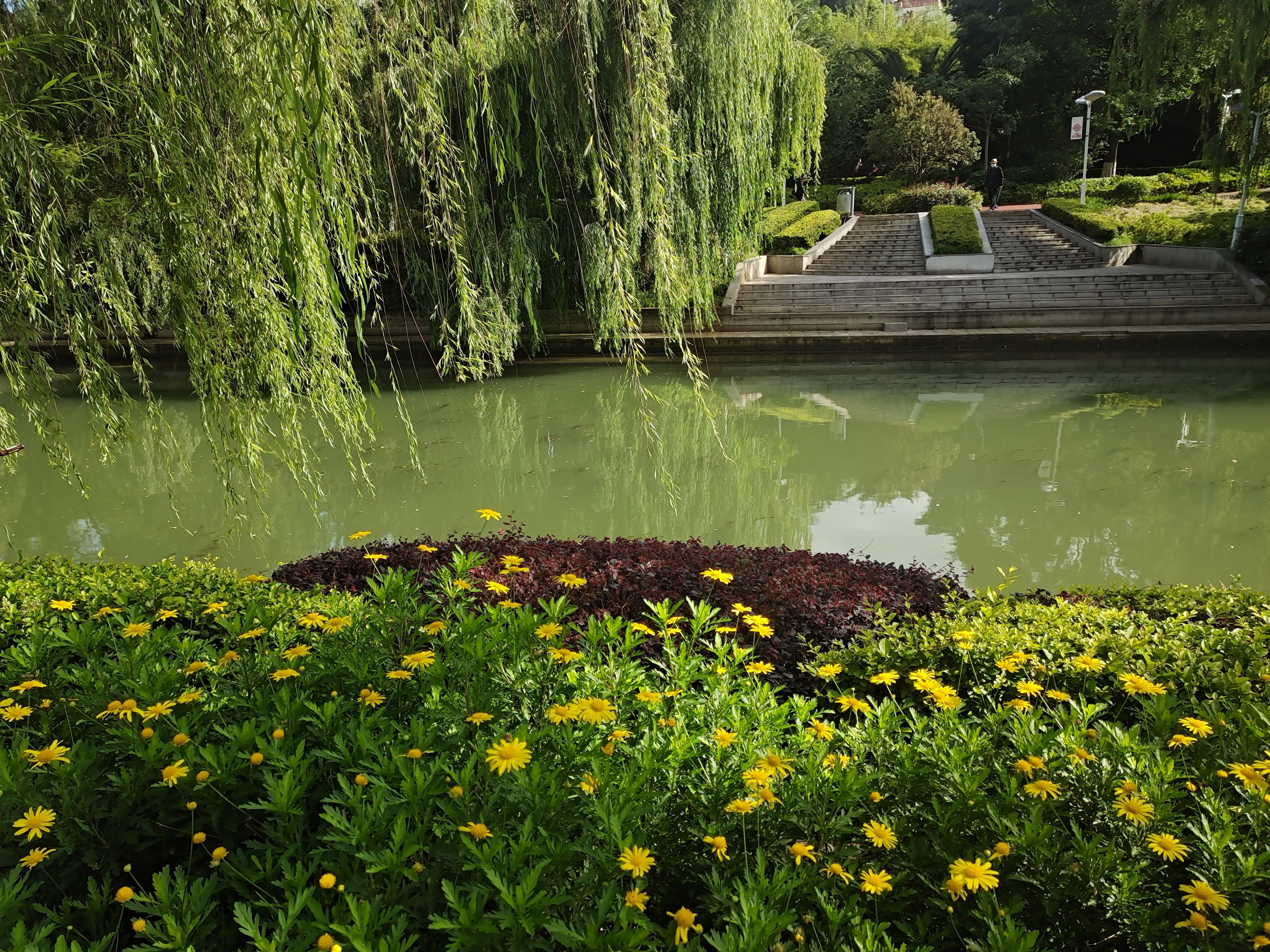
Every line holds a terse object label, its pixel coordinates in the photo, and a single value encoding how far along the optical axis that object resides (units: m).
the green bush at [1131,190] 24.78
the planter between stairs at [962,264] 17.77
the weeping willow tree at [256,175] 2.48
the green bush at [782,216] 21.56
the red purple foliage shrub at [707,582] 3.44
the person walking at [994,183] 25.39
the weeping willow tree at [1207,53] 12.09
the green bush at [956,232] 18.23
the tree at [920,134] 28.05
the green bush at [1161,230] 17.70
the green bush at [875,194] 28.55
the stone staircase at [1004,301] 13.82
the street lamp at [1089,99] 20.47
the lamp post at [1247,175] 13.01
